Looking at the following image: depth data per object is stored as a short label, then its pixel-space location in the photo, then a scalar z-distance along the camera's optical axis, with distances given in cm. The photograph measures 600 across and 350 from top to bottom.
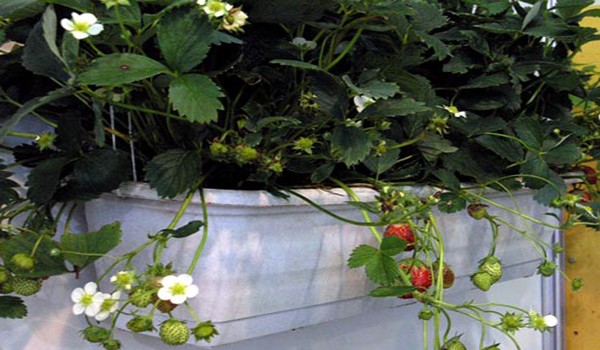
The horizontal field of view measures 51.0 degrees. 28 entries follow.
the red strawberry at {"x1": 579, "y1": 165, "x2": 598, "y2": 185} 78
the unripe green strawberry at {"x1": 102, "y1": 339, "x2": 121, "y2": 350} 42
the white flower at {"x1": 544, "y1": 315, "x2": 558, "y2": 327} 50
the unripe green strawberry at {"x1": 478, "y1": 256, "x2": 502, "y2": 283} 54
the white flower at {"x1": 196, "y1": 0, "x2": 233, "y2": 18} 39
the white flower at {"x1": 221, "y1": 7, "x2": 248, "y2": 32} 41
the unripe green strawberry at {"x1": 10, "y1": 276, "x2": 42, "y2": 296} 45
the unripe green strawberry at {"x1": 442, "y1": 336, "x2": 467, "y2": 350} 49
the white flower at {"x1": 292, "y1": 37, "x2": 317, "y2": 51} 48
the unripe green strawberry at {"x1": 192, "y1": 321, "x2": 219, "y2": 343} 40
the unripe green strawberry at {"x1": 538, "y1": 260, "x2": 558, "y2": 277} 59
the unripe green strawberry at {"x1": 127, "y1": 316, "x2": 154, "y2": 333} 41
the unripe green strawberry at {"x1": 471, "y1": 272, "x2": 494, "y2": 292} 54
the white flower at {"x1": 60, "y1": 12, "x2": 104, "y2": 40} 39
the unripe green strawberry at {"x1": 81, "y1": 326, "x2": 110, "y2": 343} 42
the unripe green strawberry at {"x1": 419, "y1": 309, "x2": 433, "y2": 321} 51
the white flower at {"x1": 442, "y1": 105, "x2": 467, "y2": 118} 61
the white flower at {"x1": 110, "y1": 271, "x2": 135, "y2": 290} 40
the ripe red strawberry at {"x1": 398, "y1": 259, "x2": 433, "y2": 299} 52
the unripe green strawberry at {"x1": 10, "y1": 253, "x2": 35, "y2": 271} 41
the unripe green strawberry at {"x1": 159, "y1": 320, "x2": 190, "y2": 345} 39
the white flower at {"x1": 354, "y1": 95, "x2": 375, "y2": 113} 53
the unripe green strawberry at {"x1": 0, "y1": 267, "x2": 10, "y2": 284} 43
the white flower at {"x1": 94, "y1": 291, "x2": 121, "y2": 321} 42
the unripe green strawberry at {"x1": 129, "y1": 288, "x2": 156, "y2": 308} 40
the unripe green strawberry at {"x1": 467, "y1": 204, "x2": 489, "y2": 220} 57
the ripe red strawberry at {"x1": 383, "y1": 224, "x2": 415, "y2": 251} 52
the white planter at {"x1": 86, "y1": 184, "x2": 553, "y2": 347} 48
